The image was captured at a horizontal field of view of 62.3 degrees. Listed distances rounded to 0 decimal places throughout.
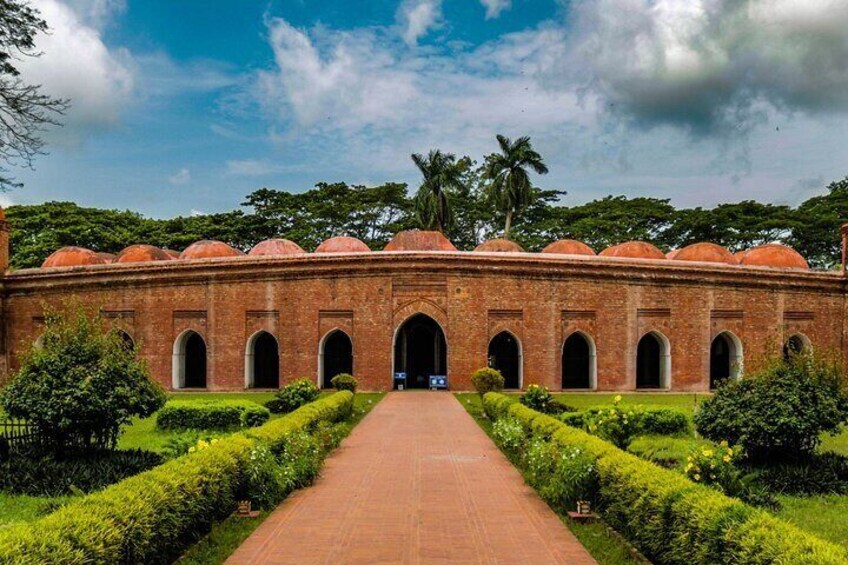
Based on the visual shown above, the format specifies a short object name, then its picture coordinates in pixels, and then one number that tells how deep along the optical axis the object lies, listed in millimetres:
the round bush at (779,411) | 8781
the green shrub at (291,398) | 16266
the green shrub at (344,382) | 19016
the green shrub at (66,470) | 8253
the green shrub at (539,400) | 15422
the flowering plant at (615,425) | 9930
